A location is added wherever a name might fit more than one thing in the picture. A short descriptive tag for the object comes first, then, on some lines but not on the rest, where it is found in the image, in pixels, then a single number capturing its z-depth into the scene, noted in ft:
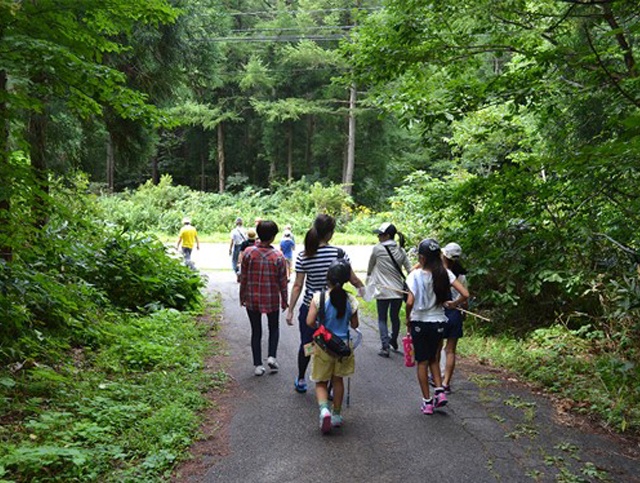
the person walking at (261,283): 20.24
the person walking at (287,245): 50.08
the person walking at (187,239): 48.98
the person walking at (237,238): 48.32
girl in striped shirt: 18.22
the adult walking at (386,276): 24.07
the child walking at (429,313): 16.51
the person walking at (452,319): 18.42
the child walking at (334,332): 15.39
